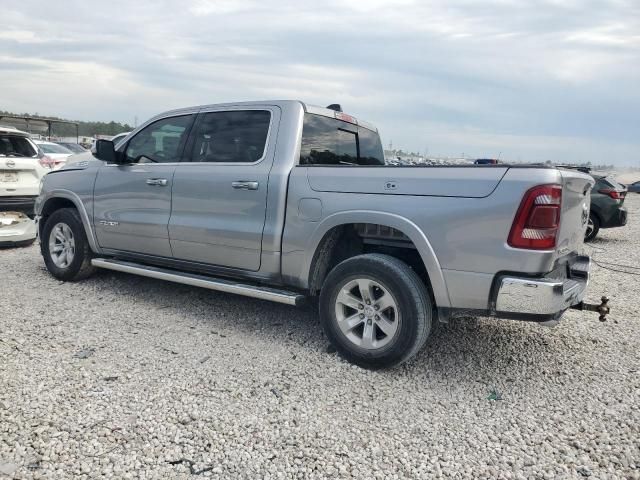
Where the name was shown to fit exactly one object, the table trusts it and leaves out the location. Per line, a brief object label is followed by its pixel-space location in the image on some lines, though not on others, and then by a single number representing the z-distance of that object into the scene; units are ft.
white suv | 23.49
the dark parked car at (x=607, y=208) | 32.19
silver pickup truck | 9.91
